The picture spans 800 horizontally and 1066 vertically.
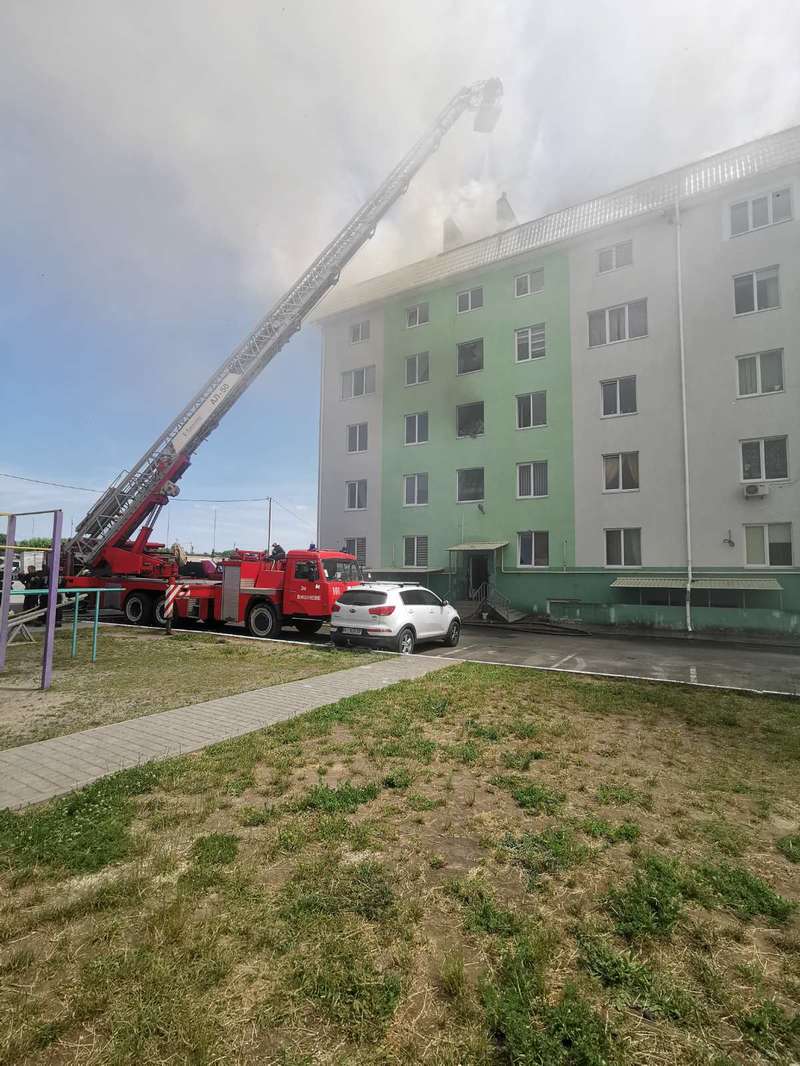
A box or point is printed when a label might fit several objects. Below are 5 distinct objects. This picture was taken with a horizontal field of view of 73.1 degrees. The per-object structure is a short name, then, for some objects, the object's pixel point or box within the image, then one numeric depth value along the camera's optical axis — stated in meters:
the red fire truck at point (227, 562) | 15.38
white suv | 12.45
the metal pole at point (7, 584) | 8.52
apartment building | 19.47
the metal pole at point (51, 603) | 8.37
